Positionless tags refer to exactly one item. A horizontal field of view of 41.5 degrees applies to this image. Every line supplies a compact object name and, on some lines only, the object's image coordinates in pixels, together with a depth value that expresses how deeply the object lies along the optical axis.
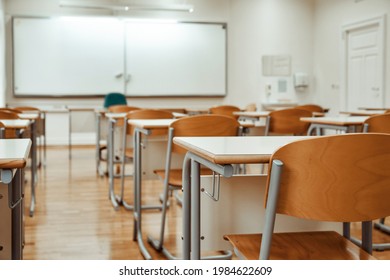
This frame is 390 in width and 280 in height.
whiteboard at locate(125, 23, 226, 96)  9.59
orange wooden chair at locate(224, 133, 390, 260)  1.22
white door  7.93
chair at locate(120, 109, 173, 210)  3.85
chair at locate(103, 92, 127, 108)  8.02
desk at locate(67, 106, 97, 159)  7.17
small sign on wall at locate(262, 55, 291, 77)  9.61
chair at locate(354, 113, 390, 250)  2.94
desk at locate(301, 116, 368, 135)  3.26
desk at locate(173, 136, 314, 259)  1.39
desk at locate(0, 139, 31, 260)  1.54
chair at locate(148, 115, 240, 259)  2.58
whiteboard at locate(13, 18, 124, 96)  9.20
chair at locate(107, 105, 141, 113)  5.62
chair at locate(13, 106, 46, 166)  6.19
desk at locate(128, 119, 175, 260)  2.95
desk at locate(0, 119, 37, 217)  3.03
